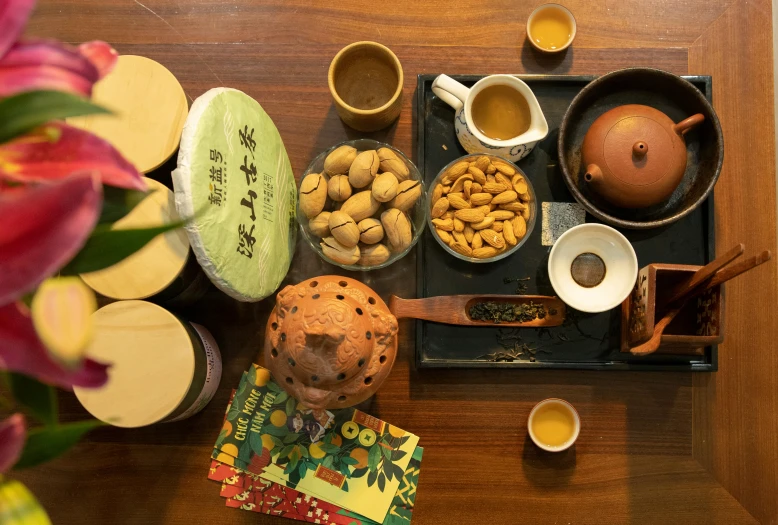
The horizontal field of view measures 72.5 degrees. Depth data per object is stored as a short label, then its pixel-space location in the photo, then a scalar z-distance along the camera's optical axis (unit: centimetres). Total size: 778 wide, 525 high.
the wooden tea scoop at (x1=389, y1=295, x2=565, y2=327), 90
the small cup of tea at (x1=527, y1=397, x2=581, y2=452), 91
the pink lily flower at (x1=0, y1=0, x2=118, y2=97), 32
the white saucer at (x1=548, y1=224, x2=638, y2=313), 89
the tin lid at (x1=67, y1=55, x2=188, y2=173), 79
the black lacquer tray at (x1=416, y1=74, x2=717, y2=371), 92
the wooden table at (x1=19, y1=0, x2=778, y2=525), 93
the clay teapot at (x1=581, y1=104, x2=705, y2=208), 83
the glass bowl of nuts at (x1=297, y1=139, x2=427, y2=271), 86
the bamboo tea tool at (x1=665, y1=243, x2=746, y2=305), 70
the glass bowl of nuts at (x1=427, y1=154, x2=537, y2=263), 89
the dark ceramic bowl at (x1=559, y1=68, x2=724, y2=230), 87
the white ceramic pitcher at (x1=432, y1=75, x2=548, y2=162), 87
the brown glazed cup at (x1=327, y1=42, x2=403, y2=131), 89
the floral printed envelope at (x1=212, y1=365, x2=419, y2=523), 90
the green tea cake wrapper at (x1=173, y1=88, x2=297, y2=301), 66
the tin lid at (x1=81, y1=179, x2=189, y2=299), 77
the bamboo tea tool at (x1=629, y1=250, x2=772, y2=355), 68
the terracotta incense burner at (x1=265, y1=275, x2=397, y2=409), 68
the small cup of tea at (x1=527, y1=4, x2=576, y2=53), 97
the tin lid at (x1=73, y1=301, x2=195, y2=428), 78
